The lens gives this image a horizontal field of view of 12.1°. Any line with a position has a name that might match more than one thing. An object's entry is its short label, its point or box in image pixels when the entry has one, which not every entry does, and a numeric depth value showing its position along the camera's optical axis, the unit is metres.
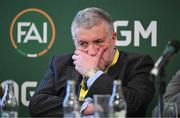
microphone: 3.84
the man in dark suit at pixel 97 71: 5.35
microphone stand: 3.91
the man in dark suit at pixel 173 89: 6.12
